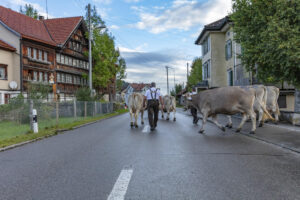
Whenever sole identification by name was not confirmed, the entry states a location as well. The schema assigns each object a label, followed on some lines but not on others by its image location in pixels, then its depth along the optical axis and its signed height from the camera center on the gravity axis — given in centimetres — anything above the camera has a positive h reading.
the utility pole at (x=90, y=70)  2700 +282
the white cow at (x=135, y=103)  1327 -23
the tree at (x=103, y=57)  4412 +682
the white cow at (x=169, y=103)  1928 -36
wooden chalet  3120 +655
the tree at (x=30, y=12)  4722 +1524
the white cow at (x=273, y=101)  1347 -22
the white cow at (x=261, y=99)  1194 -10
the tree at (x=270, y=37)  1152 +271
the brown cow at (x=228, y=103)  1022 -22
